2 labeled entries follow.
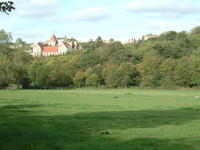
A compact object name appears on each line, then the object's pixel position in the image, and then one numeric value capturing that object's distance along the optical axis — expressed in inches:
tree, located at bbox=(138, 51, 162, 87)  4153.5
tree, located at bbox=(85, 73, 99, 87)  4503.0
